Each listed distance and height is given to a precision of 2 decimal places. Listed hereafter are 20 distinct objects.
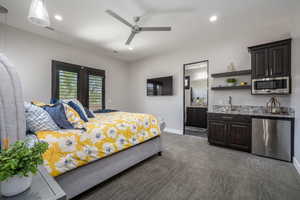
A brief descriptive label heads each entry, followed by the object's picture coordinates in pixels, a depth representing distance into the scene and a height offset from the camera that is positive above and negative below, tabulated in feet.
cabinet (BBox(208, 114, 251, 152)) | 9.35 -2.30
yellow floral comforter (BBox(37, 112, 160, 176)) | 4.31 -1.71
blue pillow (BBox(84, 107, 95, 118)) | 8.47 -0.95
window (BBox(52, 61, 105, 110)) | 12.01 +1.58
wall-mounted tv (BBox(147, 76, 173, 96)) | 15.14 +1.66
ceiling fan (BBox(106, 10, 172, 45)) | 8.03 +4.55
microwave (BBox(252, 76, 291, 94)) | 8.69 +1.09
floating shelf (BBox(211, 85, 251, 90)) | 10.39 +1.11
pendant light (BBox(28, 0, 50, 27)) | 5.29 +3.50
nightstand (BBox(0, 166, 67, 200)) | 2.06 -1.53
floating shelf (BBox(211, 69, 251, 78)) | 10.40 +2.28
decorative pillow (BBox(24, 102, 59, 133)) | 4.74 -0.76
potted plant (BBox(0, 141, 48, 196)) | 1.90 -1.03
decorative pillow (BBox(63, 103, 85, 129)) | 5.51 -0.83
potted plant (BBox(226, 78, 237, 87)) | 10.94 +1.63
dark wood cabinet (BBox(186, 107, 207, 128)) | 15.98 -2.02
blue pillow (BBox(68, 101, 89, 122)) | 6.75 -0.51
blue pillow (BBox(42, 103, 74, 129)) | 5.26 -0.65
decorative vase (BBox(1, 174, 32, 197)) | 2.02 -1.37
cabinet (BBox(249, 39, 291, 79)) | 8.64 +2.88
